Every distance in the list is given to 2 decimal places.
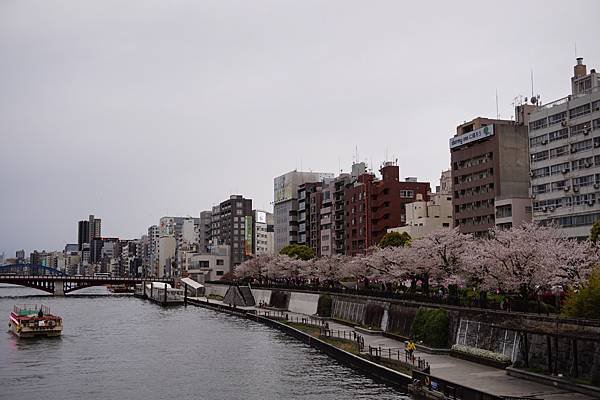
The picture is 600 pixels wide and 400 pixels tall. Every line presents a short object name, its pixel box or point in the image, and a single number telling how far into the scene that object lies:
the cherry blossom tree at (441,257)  63.00
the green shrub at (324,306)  84.83
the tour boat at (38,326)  73.50
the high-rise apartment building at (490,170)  87.19
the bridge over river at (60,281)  159.25
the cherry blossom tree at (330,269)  105.75
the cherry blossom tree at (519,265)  45.22
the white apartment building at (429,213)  108.06
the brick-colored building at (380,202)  117.38
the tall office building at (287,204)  161.75
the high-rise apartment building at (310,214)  145.62
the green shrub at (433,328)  49.28
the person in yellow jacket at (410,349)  44.33
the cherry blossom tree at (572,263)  47.44
